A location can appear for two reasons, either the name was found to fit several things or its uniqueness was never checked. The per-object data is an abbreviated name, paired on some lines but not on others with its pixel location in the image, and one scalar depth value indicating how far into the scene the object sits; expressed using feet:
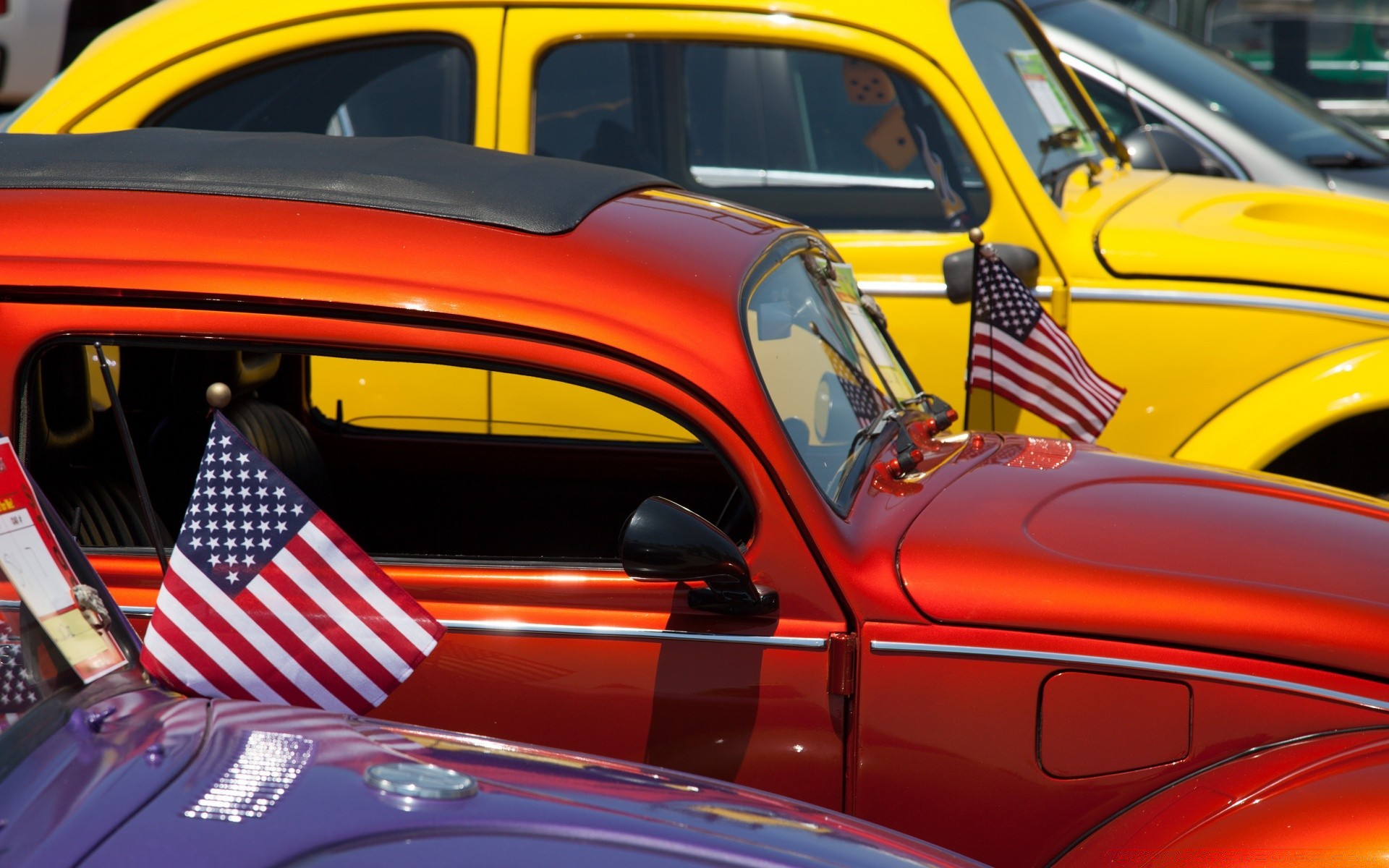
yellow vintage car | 27.22
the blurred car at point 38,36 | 62.95
